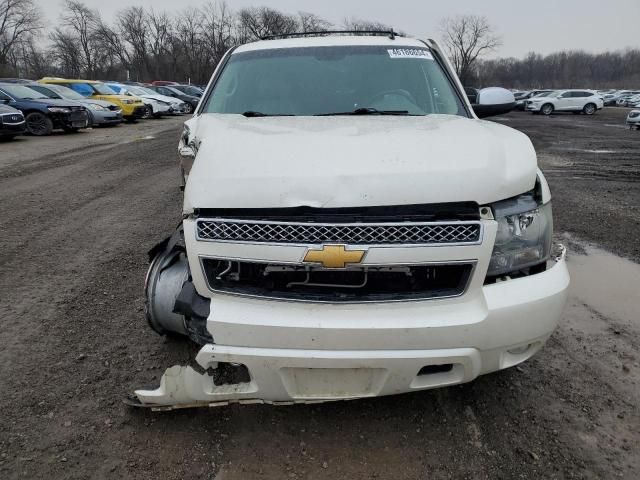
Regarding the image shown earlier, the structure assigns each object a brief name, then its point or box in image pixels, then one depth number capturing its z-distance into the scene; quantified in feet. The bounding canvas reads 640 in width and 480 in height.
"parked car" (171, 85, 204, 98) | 114.01
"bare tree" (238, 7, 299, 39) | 267.80
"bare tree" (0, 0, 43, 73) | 226.79
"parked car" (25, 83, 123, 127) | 56.59
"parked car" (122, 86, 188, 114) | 84.53
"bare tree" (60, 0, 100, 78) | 254.06
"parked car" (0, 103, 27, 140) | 42.53
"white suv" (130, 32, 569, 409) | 6.34
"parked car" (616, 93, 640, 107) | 147.53
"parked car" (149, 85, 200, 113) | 103.45
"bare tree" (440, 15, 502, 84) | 309.83
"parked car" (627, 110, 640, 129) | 69.62
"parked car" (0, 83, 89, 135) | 49.14
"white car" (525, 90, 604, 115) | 112.78
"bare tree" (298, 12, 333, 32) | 281.54
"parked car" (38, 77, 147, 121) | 69.05
